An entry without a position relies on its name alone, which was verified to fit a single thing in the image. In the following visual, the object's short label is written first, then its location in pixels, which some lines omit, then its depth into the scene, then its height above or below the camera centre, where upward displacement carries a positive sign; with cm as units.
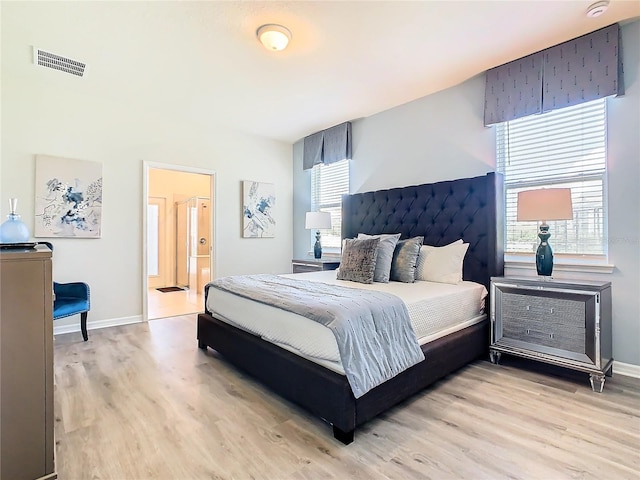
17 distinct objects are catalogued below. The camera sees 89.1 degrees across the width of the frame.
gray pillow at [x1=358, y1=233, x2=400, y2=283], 294 -19
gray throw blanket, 169 -49
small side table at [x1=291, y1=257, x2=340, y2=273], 423 -33
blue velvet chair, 317 -61
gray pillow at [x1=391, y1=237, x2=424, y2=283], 297 -20
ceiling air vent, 279 +160
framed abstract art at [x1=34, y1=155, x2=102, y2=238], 339 +46
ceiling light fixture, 241 +155
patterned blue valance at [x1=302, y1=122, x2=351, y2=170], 449 +137
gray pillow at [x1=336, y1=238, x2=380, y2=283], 289 -20
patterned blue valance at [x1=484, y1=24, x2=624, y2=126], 242 +132
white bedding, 183 -54
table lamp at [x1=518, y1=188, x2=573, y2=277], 236 +22
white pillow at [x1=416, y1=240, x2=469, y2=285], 296 -22
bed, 175 -72
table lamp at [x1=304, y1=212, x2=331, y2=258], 441 +27
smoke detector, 214 +155
